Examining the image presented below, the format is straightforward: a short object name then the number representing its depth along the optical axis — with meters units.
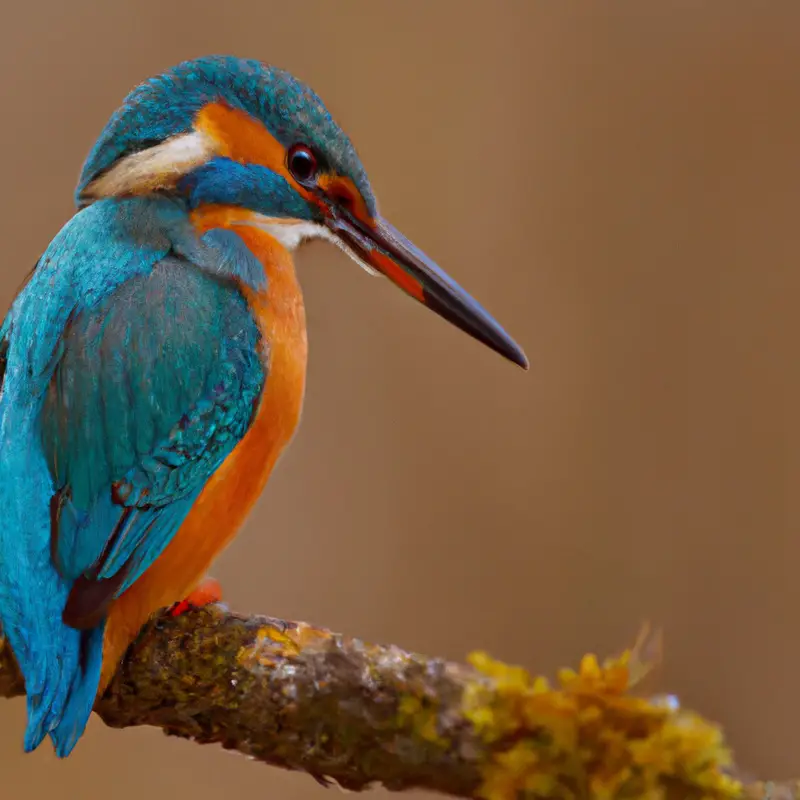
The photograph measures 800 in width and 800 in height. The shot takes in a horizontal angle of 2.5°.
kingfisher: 2.70
